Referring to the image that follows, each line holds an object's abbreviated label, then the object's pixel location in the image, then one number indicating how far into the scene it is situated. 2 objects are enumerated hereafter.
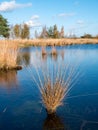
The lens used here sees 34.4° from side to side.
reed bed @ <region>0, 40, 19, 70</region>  6.49
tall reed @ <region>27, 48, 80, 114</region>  3.02
